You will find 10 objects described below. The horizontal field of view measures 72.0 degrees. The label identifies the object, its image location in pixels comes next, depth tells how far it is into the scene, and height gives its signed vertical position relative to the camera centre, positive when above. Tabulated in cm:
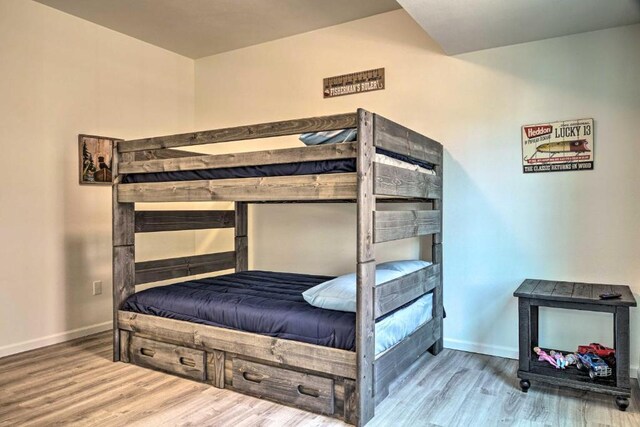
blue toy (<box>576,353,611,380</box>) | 240 -86
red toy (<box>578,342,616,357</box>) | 259 -83
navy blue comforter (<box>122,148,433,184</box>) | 220 +23
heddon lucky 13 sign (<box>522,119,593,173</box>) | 286 +43
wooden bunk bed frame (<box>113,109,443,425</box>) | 214 -37
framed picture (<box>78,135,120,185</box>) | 365 +45
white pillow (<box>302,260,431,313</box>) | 232 -44
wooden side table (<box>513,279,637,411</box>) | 230 -66
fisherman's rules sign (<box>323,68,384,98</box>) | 361 +108
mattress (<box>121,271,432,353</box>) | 228 -58
